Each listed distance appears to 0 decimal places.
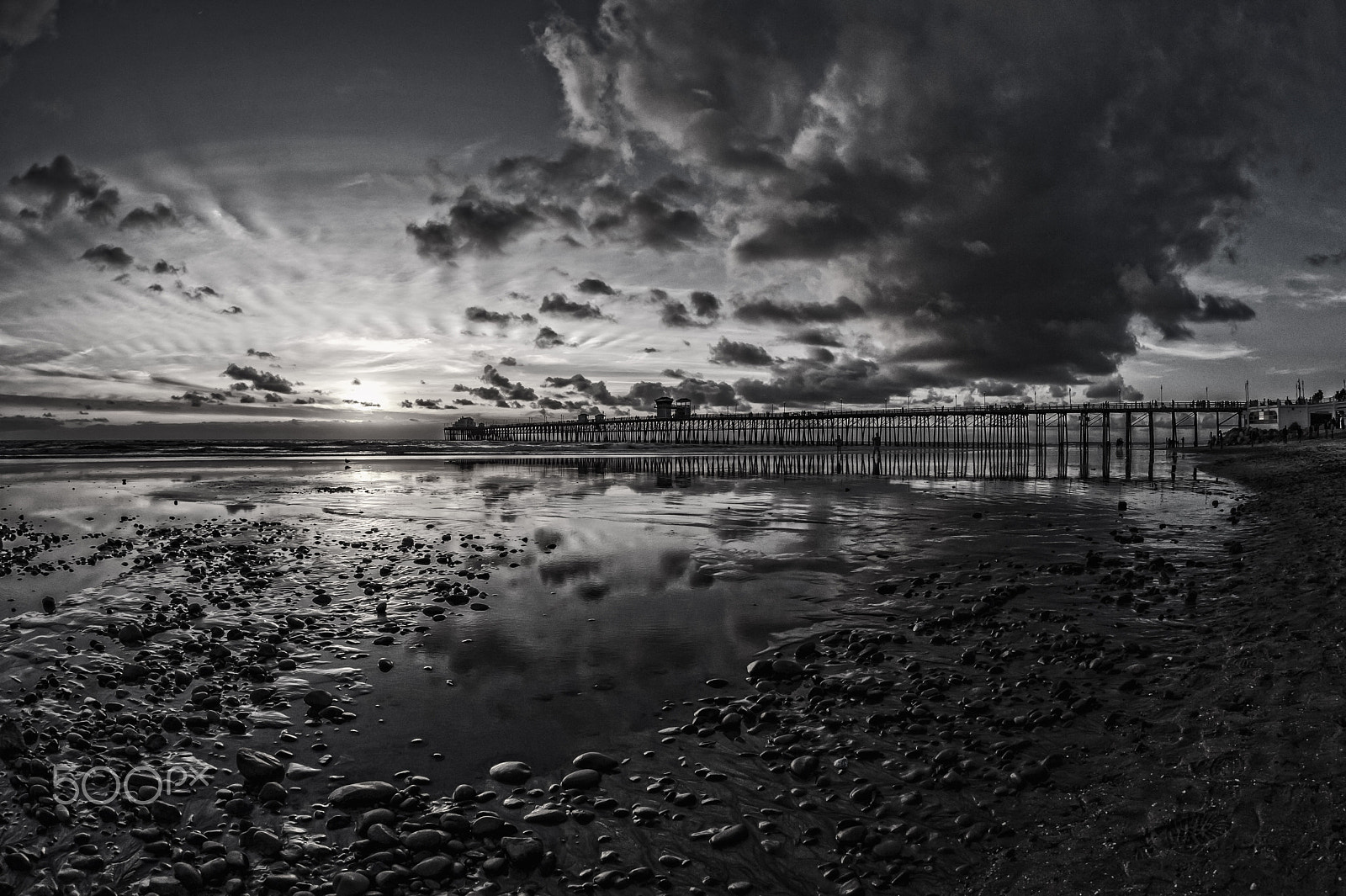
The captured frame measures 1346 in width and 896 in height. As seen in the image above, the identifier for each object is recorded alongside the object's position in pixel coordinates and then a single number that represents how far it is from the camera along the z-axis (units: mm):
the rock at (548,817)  4164
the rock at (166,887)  3525
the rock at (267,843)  3898
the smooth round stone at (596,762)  4805
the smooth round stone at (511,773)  4641
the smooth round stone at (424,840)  3904
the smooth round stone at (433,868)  3686
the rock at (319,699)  5867
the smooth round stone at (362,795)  4359
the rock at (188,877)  3590
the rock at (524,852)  3781
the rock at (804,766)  4723
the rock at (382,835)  3924
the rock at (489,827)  4027
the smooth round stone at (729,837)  3951
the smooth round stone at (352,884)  3525
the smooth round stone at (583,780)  4574
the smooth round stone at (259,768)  4625
